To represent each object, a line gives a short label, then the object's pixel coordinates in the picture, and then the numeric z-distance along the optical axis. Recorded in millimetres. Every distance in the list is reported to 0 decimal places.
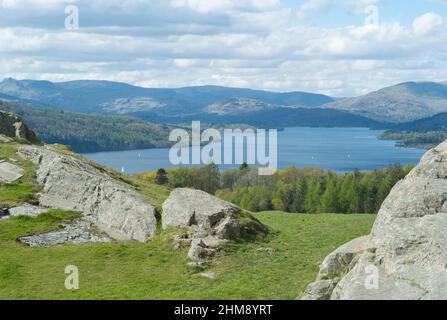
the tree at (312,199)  113350
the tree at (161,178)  120125
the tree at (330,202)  108312
